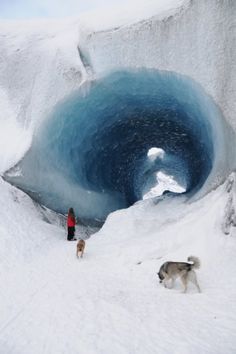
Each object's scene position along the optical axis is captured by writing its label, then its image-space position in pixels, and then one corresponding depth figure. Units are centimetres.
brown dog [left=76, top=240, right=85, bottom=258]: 930
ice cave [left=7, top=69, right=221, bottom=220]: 1282
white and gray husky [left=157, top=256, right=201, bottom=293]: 641
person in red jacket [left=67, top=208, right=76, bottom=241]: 1189
